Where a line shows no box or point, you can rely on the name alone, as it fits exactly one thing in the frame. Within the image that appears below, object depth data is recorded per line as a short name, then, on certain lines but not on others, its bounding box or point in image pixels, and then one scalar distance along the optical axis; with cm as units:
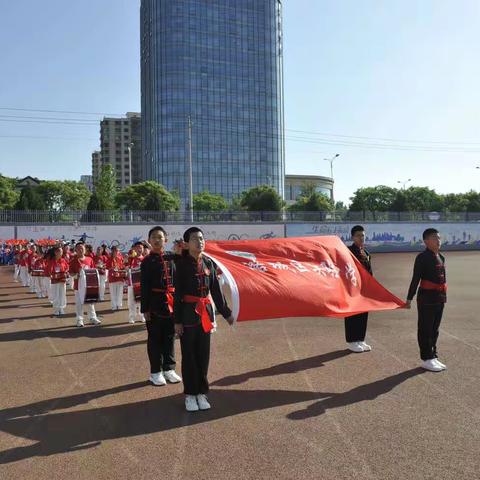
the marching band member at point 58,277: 1192
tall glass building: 11188
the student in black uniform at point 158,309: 637
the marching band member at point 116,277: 1265
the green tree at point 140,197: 5661
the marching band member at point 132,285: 1101
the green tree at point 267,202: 5484
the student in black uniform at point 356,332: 788
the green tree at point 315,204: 5969
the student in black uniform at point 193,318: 548
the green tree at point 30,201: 4159
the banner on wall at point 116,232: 3525
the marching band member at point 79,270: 1084
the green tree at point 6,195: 6912
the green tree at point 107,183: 5104
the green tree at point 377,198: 7781
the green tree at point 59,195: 7881
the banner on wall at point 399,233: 4412
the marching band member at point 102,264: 1465
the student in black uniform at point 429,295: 679
